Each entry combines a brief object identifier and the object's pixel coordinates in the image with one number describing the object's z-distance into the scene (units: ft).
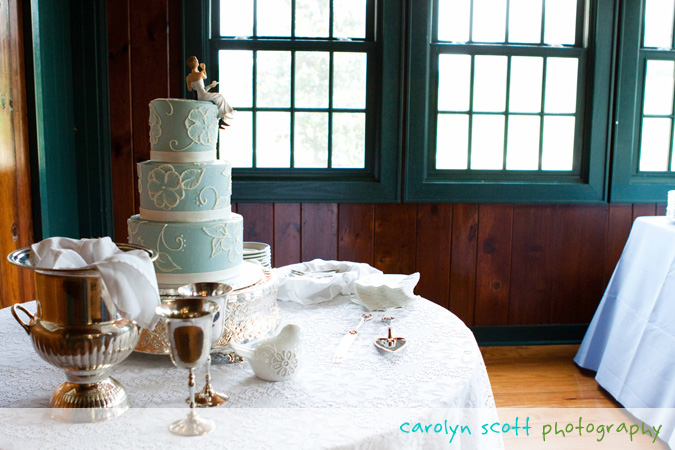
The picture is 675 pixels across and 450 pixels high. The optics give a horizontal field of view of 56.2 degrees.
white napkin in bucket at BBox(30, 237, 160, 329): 2.90
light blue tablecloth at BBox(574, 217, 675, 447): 7.41
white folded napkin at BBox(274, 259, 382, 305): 5.18
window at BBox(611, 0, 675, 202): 9.47
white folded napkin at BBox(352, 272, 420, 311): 4.97
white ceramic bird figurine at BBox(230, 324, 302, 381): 3.51
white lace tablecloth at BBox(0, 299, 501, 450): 2.87
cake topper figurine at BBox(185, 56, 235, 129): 4.39
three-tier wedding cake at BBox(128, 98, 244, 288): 4.14
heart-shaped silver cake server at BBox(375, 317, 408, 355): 3.96
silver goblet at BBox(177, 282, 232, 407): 3.21
